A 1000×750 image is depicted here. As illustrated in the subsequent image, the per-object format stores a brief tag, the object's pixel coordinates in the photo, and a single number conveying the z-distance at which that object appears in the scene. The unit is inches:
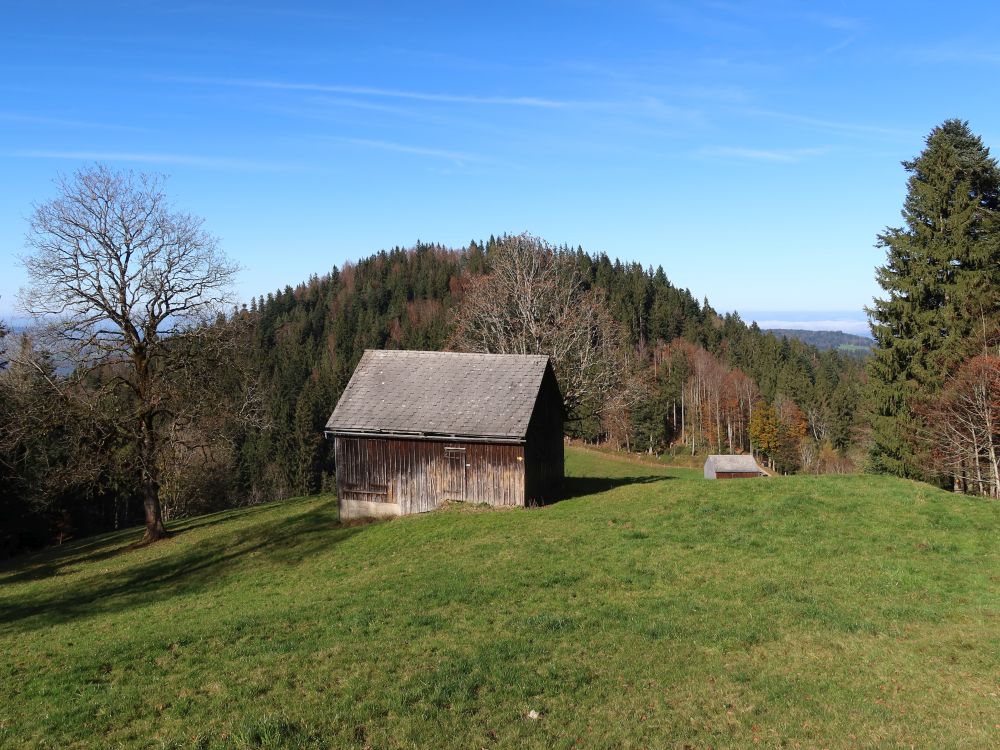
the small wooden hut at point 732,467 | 2352.4
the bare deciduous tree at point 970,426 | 1215.6
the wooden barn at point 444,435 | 1042.7
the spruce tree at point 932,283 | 1310.3
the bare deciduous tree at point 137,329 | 1017.5
